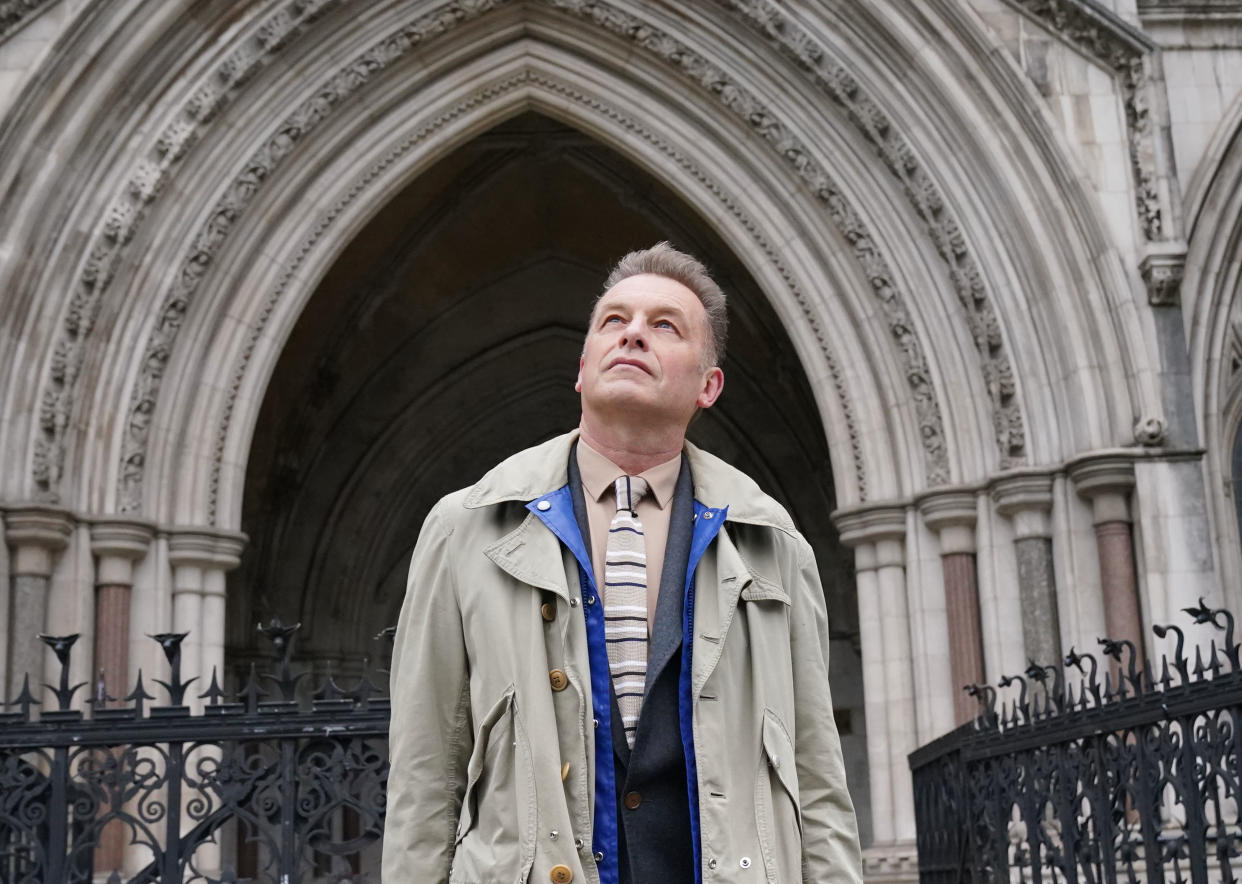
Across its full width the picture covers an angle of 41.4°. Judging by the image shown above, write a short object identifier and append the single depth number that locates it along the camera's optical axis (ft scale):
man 6.86
